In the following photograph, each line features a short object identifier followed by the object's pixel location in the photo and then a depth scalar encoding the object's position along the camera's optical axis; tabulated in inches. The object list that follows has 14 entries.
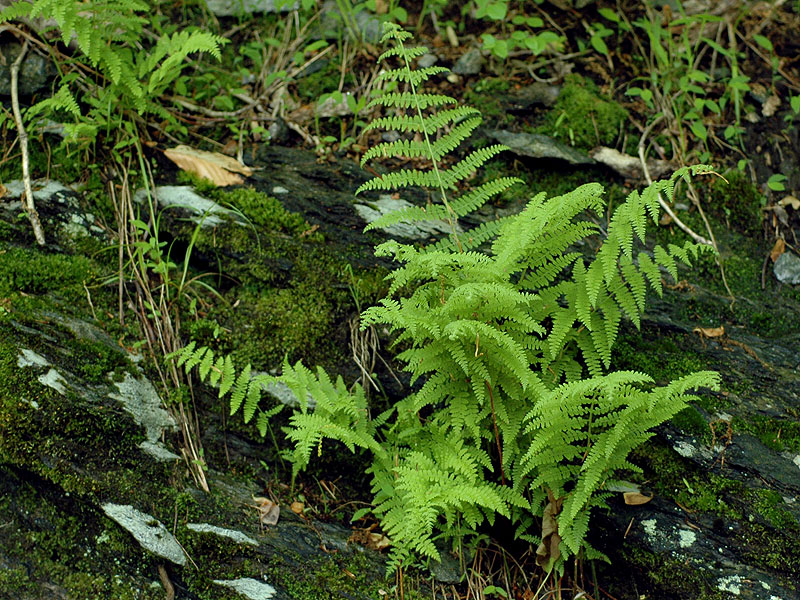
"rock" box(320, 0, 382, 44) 213.9
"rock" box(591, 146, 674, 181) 190.5
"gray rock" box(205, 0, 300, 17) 227.1
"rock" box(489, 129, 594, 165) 188.9
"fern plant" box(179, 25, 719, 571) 121.3
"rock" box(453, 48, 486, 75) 210.7
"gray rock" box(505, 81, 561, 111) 203.0
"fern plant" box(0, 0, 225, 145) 166.9
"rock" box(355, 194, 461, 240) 176.1
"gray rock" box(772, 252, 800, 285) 173.5
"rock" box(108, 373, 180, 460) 141.5
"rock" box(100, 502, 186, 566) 127.2
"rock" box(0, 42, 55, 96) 187.9
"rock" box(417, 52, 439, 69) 210.7
